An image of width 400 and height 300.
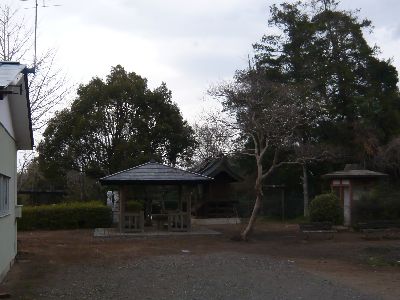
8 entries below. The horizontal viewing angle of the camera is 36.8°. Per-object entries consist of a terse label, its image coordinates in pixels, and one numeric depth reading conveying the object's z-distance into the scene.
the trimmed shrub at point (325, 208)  26.98
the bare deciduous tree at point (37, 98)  25.94
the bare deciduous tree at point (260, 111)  23.27
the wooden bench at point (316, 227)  25.22
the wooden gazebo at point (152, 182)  25.61
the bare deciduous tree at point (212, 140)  26.59
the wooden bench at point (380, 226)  25.49
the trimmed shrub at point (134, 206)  32.75
